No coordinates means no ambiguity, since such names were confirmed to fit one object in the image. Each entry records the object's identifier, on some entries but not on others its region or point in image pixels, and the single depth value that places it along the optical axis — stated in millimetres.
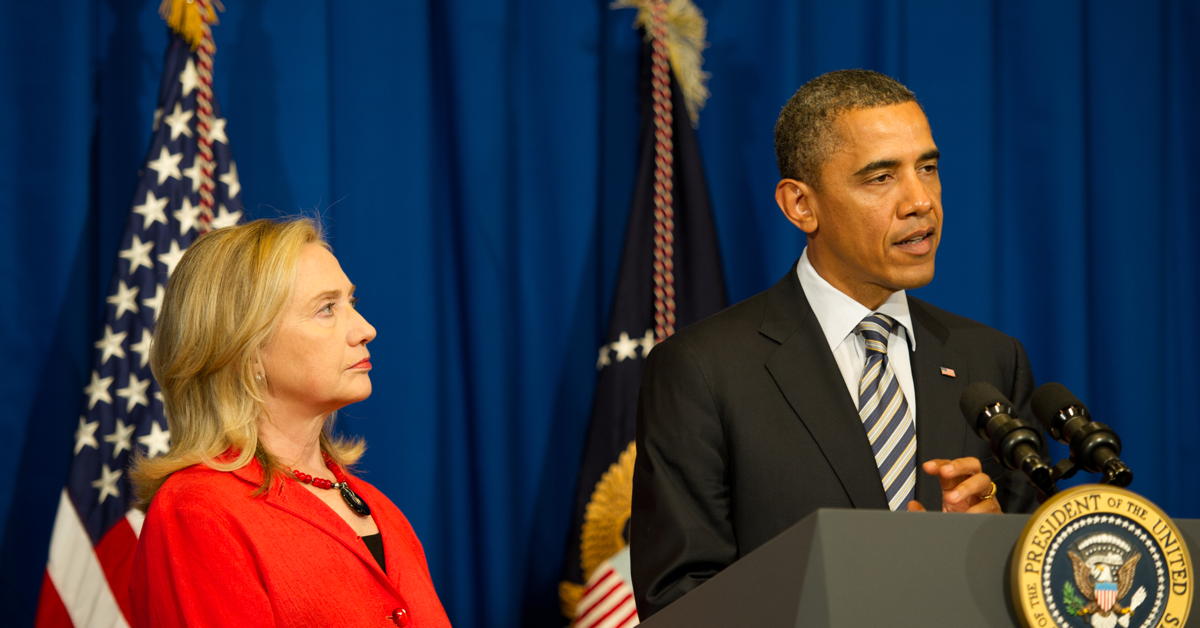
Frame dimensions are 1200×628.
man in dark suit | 5840
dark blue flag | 6661
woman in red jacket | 5782
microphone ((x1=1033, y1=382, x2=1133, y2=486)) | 5424
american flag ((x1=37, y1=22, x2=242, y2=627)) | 6335
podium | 5333
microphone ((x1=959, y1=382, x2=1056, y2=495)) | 5416
